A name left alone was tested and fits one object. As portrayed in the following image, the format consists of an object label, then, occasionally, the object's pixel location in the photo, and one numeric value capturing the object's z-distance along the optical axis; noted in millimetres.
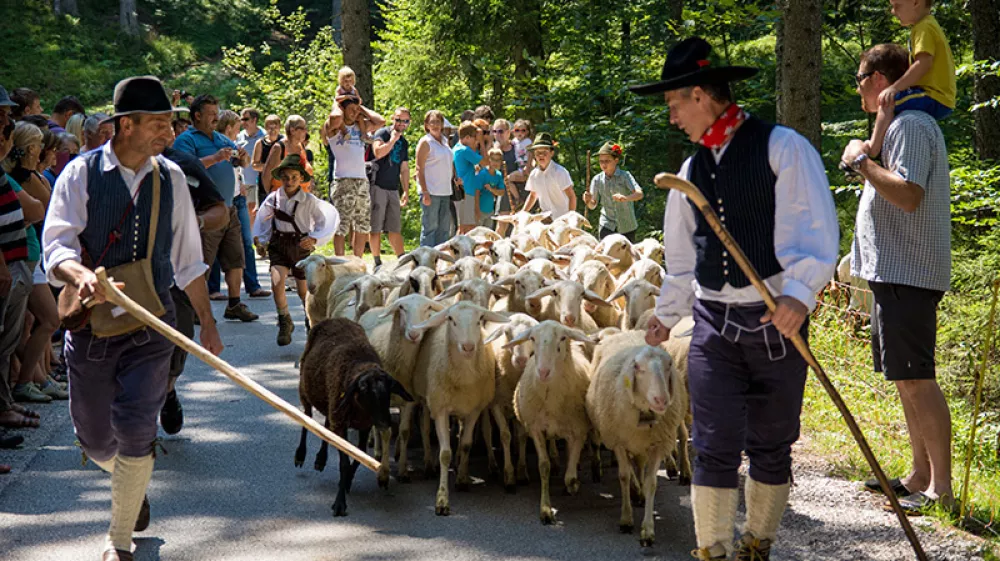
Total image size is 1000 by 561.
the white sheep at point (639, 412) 5930
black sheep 6262
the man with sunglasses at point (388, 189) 14602
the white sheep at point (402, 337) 7176
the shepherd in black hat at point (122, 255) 4852
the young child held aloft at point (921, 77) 5551
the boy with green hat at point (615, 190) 12820
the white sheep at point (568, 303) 8188
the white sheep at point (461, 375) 6922
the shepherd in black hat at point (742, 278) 4176
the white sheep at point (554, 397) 6629
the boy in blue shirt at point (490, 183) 15492
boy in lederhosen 10797
